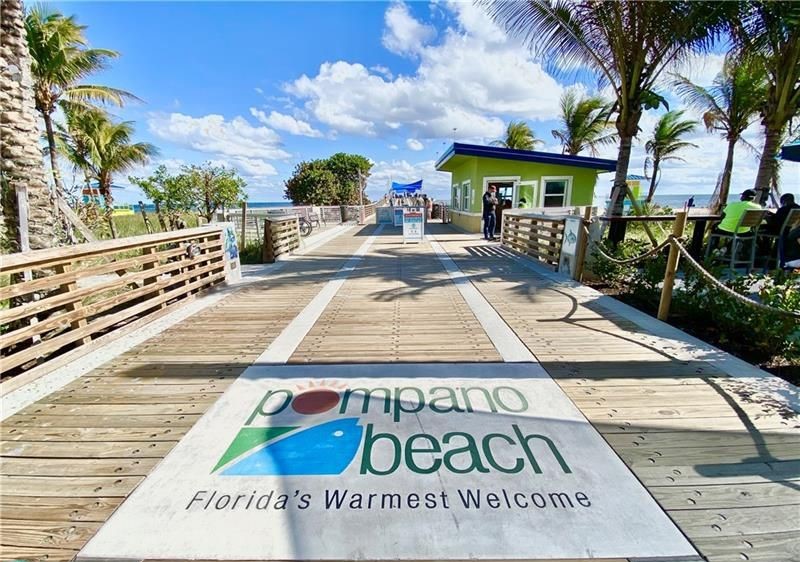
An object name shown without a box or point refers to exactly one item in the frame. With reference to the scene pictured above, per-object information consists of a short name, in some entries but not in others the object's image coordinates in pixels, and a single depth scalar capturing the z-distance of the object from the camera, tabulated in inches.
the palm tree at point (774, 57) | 246.7
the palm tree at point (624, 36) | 234.1
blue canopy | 997.2
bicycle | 585.0
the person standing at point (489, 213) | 454.9
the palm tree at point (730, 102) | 488.5
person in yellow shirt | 233.1
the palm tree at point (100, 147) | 654.5
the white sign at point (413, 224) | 464.1
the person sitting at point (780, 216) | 238.1
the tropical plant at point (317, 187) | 1715.1
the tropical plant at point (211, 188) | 498.3
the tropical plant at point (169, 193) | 484.7
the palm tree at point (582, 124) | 800.6
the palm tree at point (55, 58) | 440.8
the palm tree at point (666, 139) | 863.1
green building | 568.1
